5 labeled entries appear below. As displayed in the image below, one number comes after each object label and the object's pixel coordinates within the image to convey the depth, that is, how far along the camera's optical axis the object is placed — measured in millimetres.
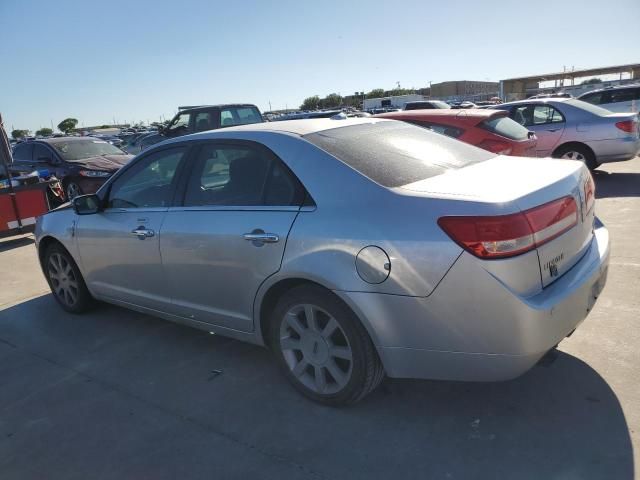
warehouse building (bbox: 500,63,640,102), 56681
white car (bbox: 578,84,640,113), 13172
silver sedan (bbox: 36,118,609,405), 2412
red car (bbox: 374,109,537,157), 6988
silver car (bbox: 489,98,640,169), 8797
